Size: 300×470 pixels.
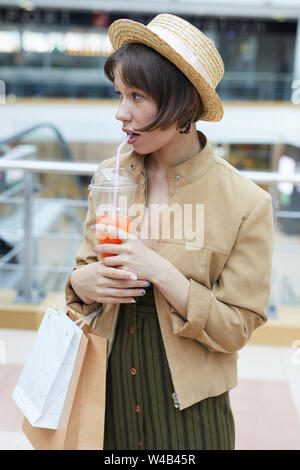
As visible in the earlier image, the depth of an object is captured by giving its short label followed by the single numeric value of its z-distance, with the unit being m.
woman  0.83
